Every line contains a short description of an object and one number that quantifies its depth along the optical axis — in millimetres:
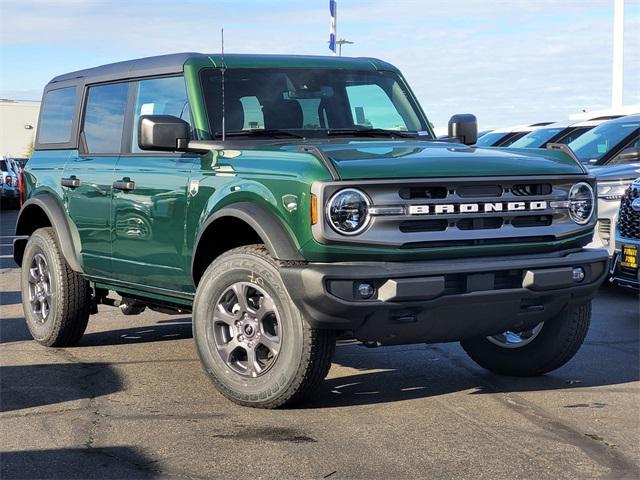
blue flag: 26641
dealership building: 68000
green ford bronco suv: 5453
